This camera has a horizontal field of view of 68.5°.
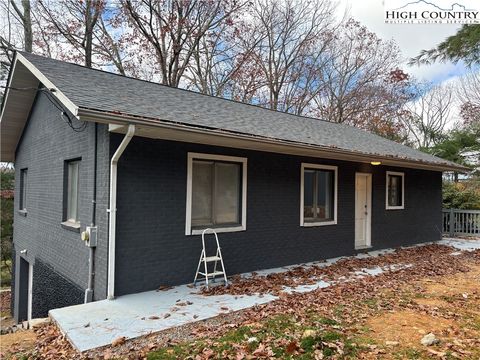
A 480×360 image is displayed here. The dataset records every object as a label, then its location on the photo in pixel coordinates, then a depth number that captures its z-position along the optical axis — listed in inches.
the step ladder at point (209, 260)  229.3
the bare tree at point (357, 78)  847.1
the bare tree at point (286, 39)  783.7
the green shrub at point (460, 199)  549.1
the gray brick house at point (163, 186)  212.7
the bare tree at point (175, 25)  661.9
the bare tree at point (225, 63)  732.7
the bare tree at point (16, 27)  593.3
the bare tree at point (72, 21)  612.7
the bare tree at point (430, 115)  1041.5
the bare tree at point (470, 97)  796.0
